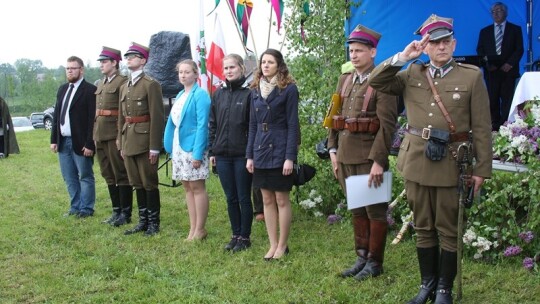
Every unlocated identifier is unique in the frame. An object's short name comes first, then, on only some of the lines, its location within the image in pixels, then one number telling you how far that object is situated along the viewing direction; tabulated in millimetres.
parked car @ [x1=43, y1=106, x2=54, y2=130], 24109
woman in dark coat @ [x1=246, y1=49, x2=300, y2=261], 4762
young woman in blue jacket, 5441
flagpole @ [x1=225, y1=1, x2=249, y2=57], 7779
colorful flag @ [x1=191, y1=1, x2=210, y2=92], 9109
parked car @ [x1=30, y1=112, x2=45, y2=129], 30162
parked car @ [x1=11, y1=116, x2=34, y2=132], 34278
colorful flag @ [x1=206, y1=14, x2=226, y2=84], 8256
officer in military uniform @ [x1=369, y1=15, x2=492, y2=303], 3512
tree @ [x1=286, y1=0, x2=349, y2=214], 6184
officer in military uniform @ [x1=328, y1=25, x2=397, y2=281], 4160
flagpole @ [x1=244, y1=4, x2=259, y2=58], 7650
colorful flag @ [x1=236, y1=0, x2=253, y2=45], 7839
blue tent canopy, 8875
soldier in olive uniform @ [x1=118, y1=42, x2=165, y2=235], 5844
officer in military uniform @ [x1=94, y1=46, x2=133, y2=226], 6359
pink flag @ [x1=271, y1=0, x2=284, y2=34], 7355
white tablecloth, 5613
